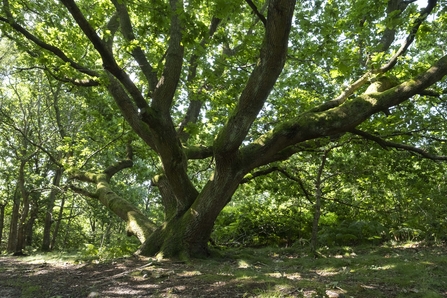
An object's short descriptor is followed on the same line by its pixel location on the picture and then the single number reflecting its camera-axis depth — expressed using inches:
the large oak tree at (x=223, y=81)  215.2
